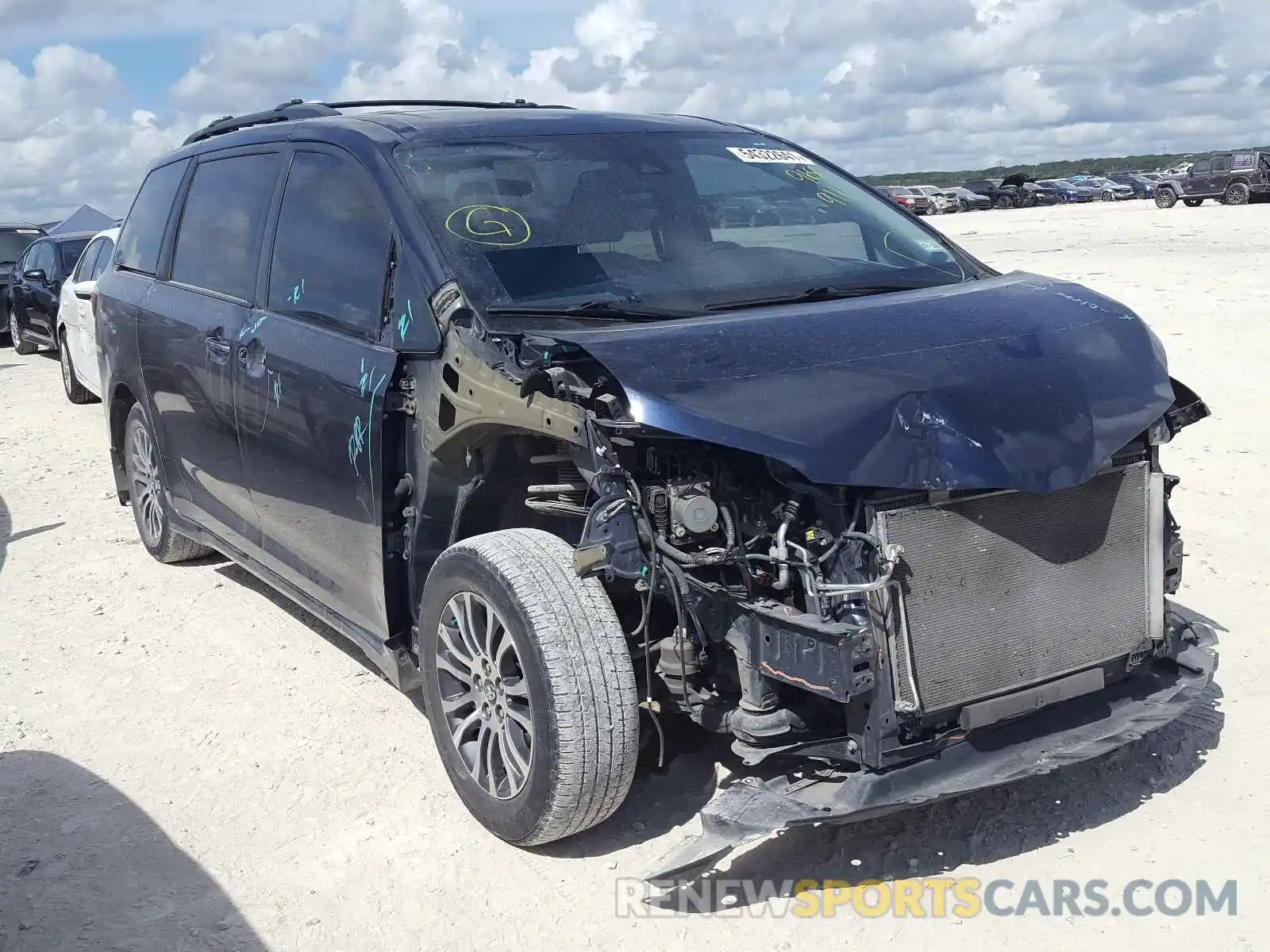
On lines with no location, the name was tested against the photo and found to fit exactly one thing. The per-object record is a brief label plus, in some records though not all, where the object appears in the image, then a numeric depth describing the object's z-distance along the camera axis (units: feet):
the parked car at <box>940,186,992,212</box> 175.32
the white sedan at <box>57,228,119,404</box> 37.70
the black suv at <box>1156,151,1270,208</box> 120.47
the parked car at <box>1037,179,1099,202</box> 182.29
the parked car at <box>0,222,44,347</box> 60.44
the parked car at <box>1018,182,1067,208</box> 179.32
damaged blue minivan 10.06
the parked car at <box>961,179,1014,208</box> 178.60
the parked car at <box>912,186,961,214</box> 171.16
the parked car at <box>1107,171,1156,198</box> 189.17
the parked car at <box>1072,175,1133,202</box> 187.93
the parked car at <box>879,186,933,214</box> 169.59
